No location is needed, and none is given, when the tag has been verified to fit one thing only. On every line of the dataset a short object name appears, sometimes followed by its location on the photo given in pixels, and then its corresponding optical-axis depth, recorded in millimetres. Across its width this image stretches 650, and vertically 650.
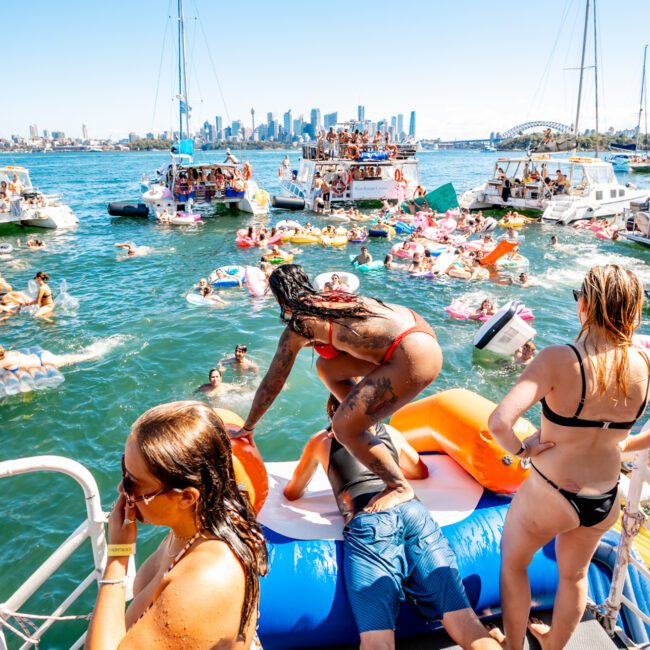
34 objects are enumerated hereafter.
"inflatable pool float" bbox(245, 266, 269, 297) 14633
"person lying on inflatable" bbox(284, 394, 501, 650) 2848
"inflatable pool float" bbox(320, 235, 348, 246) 20875
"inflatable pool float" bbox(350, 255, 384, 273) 17328
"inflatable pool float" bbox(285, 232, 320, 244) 21203
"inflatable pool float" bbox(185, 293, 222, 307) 14078
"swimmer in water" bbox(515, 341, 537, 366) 9727
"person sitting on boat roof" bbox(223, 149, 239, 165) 26850
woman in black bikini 2396
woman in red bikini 3180
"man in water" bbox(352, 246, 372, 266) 17578
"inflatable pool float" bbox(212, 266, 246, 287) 15234
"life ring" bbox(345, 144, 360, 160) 29547
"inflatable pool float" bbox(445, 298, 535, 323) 12667
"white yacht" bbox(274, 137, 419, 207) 28922
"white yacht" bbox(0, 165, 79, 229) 23938
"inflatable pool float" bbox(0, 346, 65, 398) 8820
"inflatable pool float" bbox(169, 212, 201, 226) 25391
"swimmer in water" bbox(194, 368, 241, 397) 8805
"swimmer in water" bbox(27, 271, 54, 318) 13070
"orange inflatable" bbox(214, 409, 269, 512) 3307
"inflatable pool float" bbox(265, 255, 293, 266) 16969
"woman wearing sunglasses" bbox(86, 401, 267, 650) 1569
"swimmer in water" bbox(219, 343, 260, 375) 9797
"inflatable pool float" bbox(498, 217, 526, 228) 24484
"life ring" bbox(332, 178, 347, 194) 29062
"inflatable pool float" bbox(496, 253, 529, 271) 17344
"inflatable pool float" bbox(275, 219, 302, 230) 22381
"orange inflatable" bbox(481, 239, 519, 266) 16422
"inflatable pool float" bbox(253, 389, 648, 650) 3082
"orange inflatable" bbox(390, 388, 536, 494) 3832
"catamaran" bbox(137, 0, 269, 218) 26672
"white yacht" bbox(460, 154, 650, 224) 24969
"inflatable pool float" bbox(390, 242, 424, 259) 18517
